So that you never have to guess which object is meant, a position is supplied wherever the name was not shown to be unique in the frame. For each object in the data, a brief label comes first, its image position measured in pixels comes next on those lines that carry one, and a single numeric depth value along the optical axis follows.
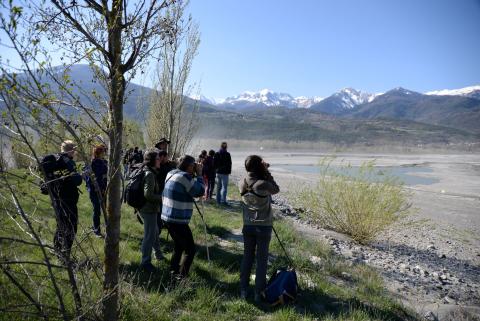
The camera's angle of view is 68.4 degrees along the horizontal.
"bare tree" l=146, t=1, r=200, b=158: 12.03
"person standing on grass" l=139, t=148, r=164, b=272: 5.16
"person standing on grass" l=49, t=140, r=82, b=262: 4.54
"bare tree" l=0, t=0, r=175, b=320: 2.43
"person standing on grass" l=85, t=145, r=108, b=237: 5.87
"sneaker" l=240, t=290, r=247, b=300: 4.81
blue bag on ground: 4.78
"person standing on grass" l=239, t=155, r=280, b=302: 4.87
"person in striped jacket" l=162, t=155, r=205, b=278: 4.90
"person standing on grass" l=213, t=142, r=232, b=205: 11.22
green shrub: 9.77
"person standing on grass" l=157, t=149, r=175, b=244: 6.51
